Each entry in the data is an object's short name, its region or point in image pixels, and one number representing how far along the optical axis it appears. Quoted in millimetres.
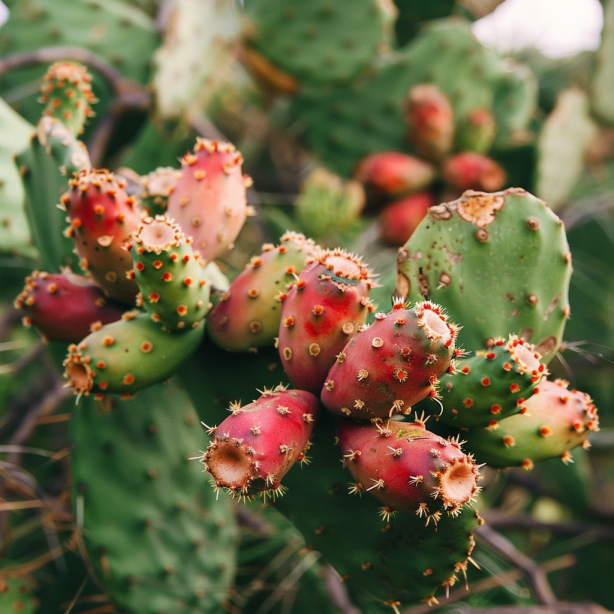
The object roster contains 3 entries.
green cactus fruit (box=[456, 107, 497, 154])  1936
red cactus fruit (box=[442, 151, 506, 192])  1849
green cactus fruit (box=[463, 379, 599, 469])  749
